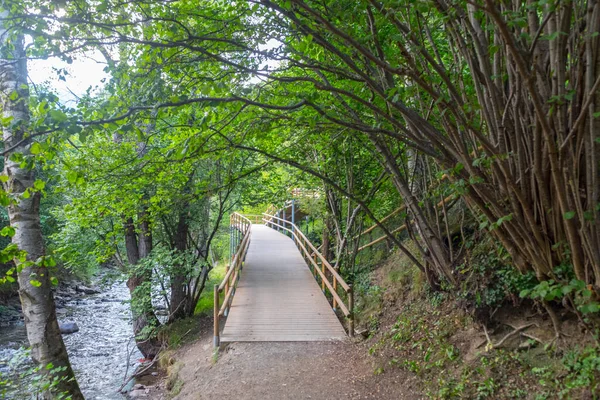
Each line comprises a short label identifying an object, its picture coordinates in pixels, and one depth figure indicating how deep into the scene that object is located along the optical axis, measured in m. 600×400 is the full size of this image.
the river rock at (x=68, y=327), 12.81
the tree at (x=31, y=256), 4.49
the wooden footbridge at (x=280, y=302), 6.91
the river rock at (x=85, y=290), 19.28
